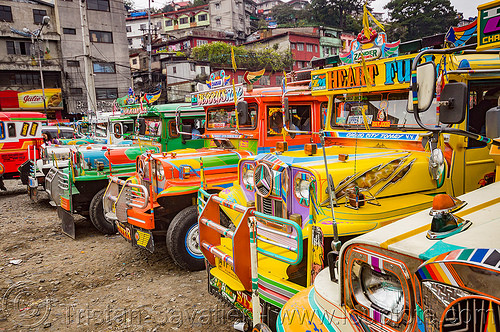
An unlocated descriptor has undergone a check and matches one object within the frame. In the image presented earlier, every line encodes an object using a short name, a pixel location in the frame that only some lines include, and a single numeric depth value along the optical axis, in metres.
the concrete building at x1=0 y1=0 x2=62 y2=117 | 26.83
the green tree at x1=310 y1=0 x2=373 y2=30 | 37.33
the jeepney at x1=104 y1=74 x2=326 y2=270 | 5.21
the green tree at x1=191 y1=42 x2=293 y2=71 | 30.75
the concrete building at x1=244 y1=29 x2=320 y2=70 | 33.91
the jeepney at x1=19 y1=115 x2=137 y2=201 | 9.09
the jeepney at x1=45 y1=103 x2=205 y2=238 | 7.12
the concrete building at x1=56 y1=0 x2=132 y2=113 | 28.17
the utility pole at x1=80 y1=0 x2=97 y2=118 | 26.76
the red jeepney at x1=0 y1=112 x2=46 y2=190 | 11.32
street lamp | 20.61
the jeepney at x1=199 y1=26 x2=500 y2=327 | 2.83
